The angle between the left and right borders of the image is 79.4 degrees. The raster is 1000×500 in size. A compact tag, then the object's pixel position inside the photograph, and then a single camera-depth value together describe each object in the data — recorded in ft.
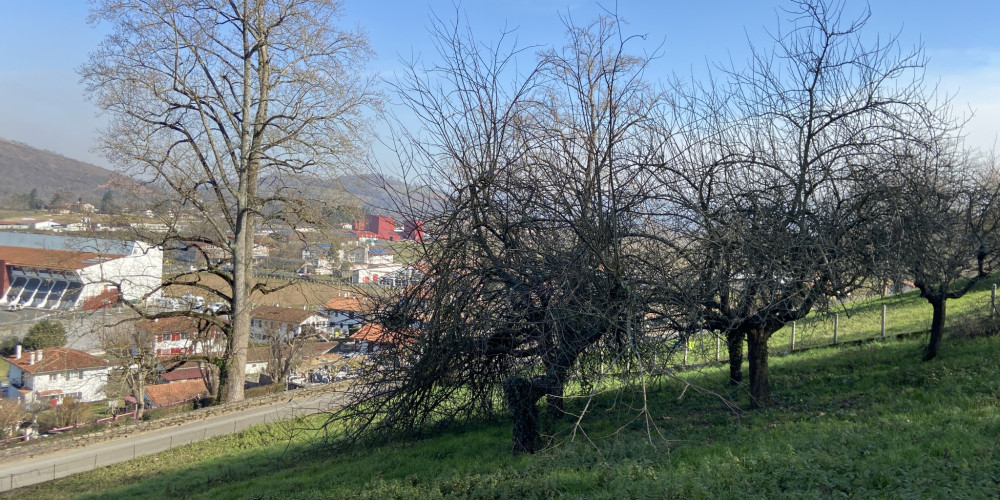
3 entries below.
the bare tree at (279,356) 79.41
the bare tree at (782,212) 22.91
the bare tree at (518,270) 21.45
